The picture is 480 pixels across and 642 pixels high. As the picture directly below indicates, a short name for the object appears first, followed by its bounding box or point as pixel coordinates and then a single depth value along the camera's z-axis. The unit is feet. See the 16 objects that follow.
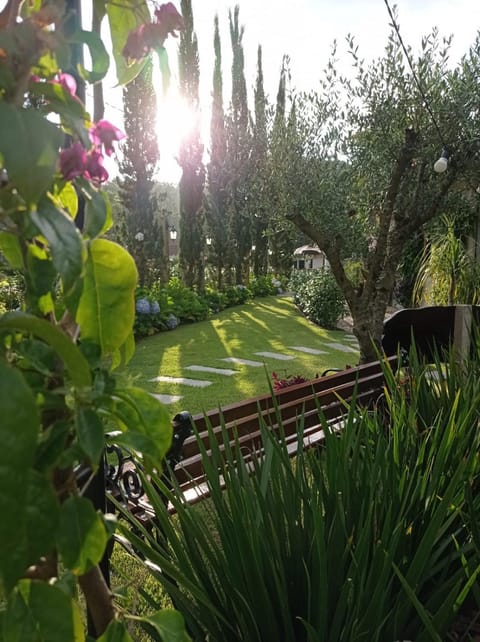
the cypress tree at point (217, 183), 60.23
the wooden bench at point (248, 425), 5.45
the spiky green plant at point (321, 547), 3.33
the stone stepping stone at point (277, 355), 25.64
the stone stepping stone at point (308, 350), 27.40
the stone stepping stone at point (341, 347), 28.29
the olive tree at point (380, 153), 16.66
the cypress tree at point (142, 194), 50.11
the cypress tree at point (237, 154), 60.75
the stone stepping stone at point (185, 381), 20.11
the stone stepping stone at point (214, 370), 22.39
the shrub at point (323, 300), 37.52
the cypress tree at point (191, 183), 54.13
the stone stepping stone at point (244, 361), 24.27
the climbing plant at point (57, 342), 1.21
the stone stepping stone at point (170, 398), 17.60
